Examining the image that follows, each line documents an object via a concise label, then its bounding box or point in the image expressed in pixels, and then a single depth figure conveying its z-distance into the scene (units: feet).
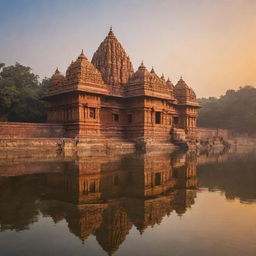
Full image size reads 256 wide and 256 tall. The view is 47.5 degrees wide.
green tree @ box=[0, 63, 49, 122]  91.56
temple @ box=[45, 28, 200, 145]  81.00
